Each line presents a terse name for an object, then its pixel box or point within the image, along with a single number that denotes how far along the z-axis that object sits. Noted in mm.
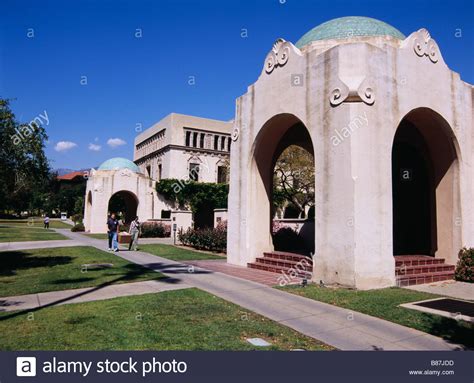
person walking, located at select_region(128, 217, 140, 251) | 18609
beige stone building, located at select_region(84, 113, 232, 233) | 34656
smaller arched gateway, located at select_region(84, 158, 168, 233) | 34156
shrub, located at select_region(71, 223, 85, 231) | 35719
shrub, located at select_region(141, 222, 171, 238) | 29141
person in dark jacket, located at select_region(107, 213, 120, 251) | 17625
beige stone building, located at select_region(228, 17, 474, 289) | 9336
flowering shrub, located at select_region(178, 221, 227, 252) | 18297
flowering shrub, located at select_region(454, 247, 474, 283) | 11062
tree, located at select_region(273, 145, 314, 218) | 29391
